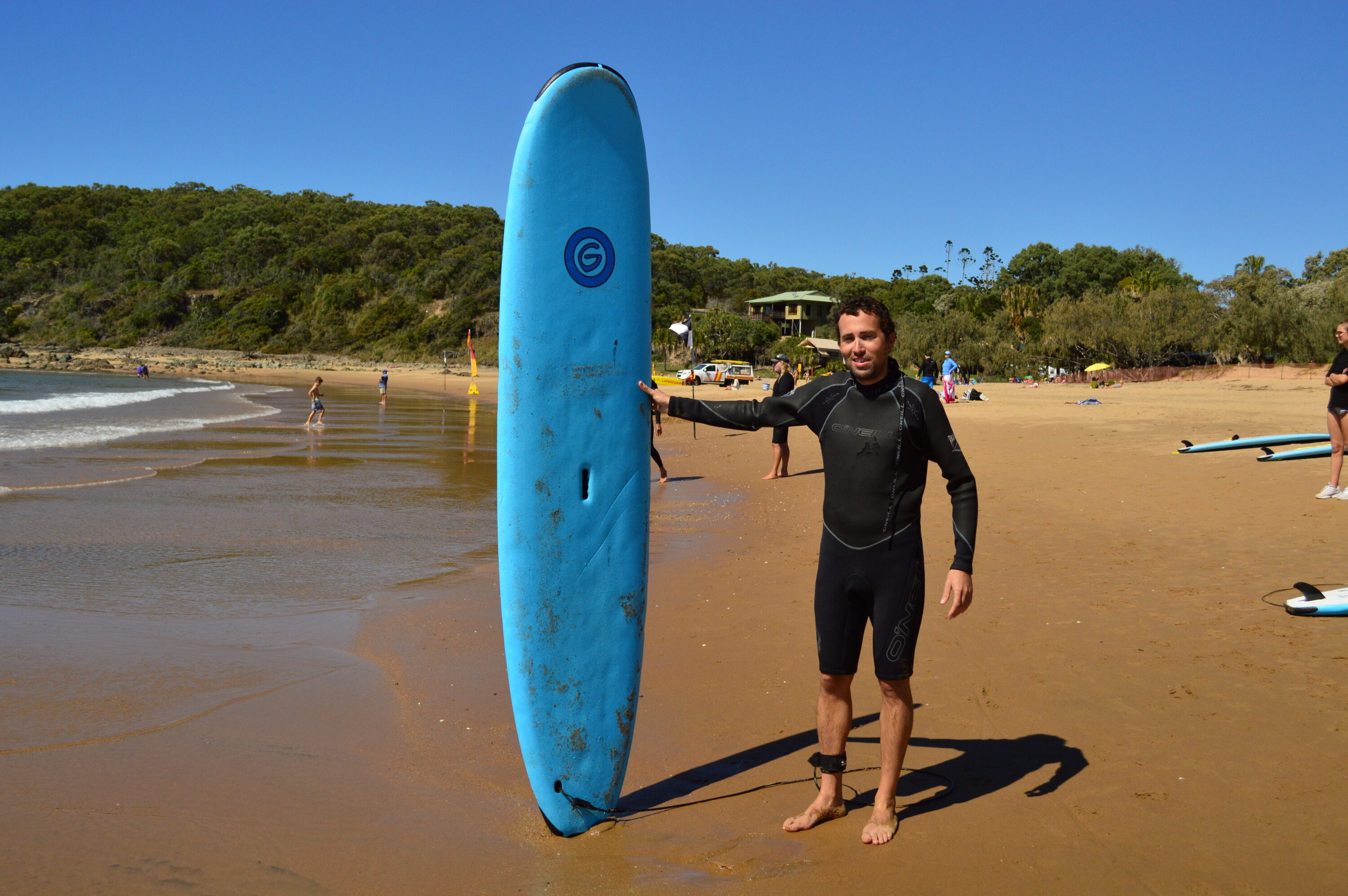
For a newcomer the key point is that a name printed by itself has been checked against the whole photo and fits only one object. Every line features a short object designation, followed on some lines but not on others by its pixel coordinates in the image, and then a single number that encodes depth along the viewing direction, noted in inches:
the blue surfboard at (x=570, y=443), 114.0
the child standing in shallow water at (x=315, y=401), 800.9
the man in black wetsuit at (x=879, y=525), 105.3
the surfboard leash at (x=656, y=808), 112.9
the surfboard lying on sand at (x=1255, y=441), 394.0
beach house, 3149.6
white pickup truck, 1742.1
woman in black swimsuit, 293.0
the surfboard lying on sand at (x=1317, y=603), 175.3
